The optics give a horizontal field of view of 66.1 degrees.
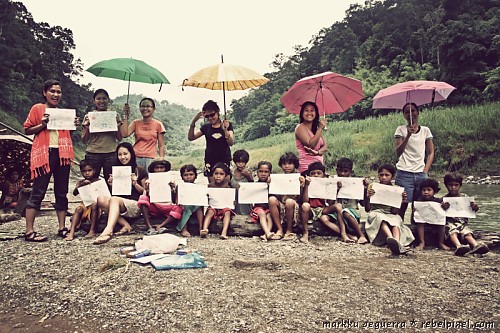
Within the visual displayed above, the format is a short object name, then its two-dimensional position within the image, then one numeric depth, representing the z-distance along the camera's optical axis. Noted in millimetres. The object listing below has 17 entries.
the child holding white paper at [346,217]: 5090
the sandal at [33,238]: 4852
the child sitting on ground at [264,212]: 5207
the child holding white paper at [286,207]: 5088
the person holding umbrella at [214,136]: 5465
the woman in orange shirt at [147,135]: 5572
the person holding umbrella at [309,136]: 5227
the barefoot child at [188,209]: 5293
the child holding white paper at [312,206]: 5047
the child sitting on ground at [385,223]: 4793
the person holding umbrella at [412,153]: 5059
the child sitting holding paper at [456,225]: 4625
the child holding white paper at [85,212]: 5059
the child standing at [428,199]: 4742
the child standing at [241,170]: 5645
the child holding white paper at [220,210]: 5223
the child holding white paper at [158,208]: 5297
